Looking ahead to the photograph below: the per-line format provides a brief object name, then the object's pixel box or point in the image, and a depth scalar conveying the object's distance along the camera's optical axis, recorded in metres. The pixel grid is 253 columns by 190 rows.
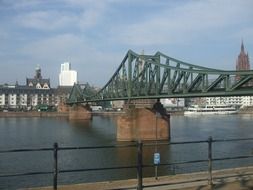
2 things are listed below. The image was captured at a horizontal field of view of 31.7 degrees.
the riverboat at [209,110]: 184.75
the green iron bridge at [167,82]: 44.69
